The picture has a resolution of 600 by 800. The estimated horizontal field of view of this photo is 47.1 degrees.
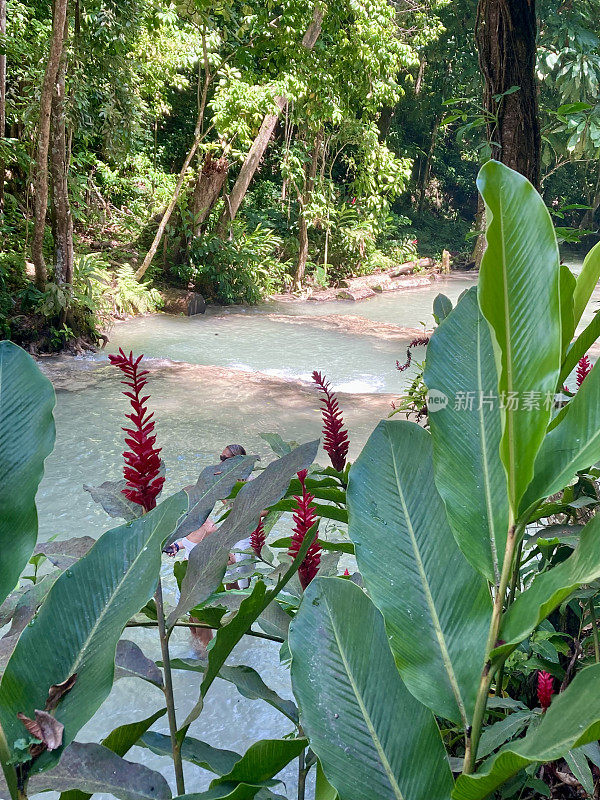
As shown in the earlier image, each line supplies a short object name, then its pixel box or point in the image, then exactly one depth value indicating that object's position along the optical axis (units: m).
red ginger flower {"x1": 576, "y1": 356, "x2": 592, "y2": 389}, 1.12
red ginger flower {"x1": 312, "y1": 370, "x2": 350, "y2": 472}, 0.93
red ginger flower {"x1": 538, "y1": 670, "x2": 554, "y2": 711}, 0.85
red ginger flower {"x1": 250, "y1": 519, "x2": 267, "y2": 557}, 0.90
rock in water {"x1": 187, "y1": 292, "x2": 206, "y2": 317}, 9.83
